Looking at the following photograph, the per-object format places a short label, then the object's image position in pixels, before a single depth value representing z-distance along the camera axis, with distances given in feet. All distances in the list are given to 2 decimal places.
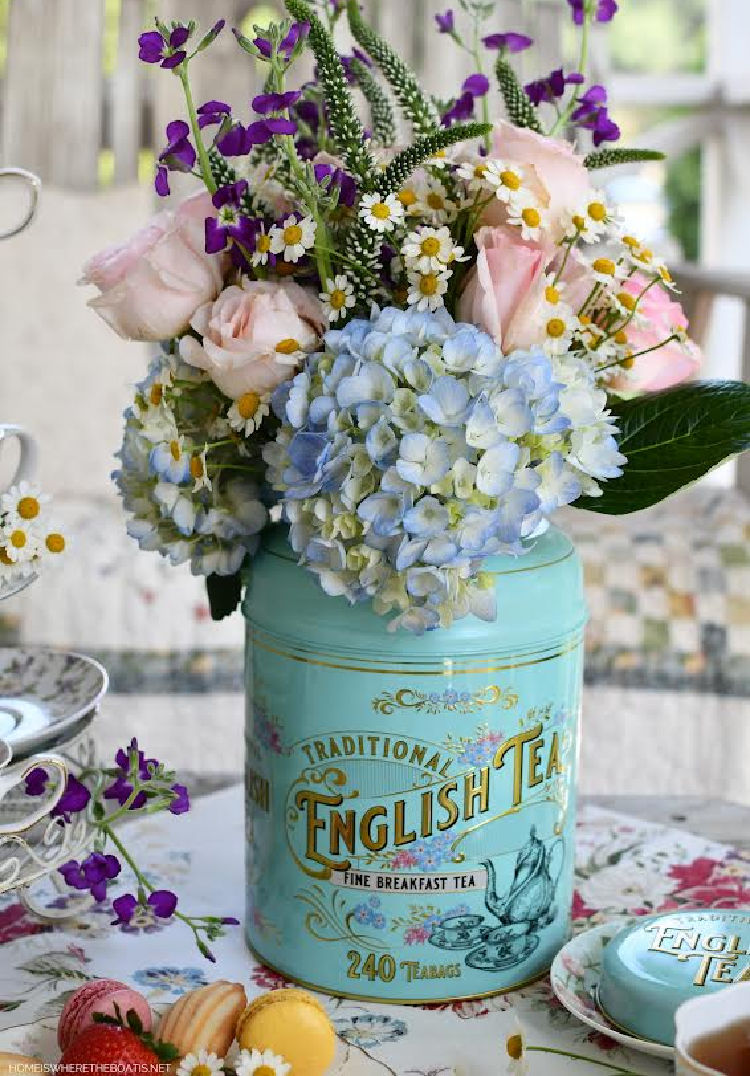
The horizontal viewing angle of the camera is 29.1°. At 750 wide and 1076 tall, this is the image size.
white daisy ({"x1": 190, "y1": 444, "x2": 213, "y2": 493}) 2.22
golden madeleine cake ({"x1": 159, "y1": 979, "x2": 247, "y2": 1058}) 1.97
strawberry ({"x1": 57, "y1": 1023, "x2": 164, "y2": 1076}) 1.84
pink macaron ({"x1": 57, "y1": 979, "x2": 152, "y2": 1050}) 1.99
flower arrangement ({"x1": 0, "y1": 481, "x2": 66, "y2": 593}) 2.13
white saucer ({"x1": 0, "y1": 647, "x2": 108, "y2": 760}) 2.32
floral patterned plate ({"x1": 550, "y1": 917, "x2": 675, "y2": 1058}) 2.13
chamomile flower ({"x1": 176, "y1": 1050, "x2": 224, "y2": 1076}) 1.88
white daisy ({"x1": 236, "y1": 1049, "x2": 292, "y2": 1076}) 1.88
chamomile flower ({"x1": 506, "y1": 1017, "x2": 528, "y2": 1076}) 1.97
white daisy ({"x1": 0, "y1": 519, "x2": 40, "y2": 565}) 2.12
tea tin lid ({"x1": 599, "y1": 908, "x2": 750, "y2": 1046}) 2.12
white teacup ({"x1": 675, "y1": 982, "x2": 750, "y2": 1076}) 1.81
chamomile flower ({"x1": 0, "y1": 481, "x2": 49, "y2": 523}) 2.14
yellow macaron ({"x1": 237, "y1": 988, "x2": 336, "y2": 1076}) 1.95
